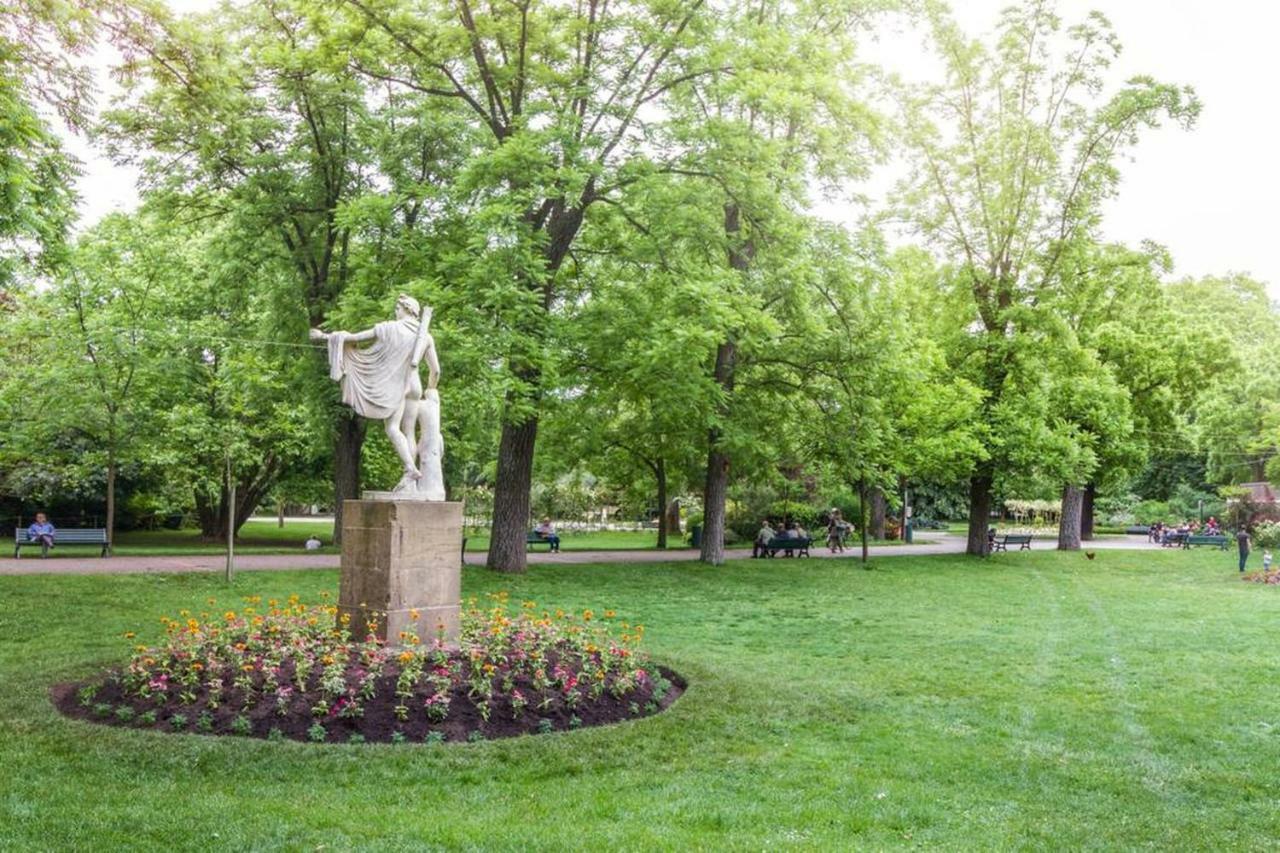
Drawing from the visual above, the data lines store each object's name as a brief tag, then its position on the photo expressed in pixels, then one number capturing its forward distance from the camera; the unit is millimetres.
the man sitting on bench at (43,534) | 21516
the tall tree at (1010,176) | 29833
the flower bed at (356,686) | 7887
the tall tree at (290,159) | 18578
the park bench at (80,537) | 22216
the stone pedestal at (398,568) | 9492
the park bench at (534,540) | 28953
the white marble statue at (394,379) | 10062
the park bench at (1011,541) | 36234
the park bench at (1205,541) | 39094
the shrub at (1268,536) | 36219
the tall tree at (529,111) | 16531
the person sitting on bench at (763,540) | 29344
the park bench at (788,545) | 29312
